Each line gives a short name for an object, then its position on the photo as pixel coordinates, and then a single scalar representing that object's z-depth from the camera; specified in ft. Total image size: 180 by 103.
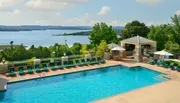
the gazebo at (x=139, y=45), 87.10
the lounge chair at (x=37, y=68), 66.44
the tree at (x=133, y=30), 138.62
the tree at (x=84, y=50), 90.00
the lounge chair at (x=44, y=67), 67.92
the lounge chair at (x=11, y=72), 61.96
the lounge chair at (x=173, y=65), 71.79
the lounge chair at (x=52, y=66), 69.85
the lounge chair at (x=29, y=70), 64.87
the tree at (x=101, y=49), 87.73
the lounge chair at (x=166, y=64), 74.83
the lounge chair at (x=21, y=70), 63.28
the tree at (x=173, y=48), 94.61
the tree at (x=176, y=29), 112.88
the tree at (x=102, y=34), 114.62
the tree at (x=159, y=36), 107.24
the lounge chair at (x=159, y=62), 77.77
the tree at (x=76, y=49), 90.75
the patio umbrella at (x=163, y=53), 79.20
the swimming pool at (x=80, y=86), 46.81
